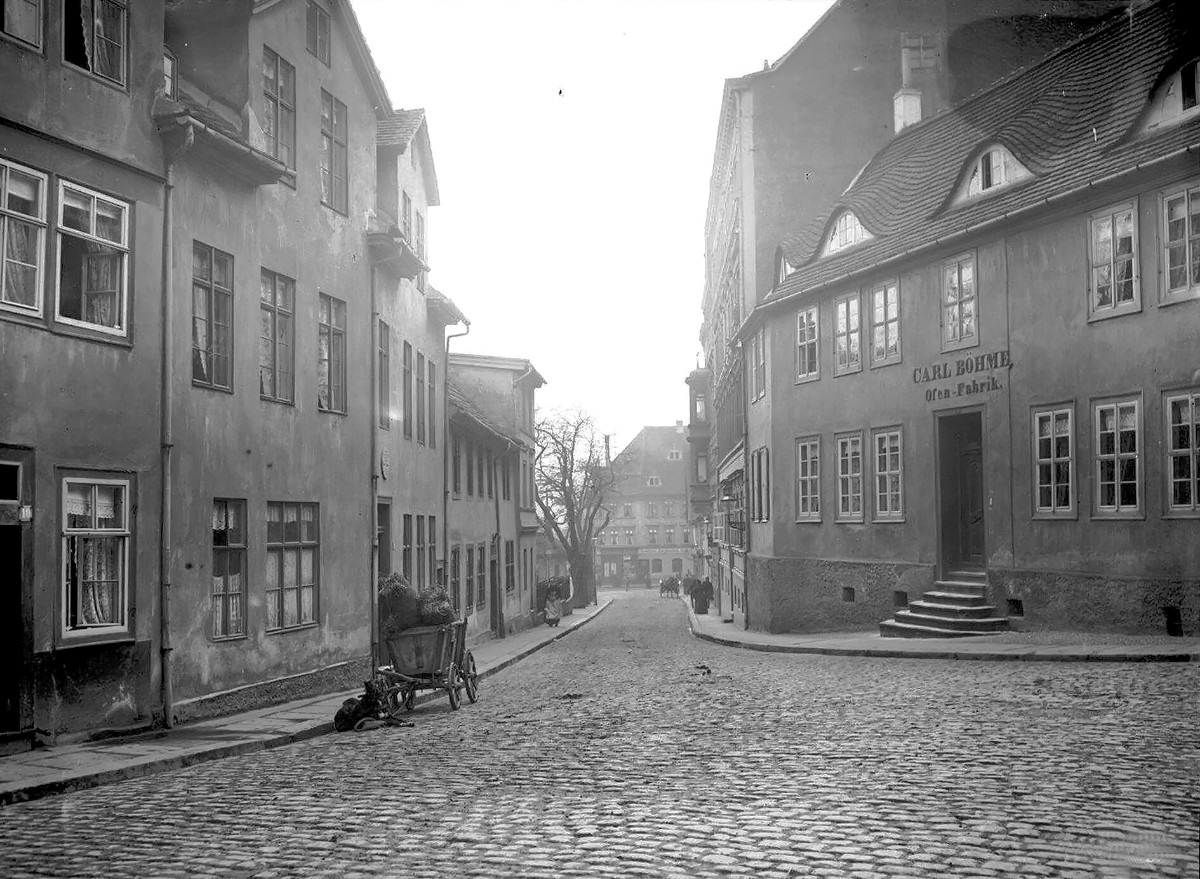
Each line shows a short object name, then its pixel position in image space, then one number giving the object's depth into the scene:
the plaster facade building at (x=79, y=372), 12.31
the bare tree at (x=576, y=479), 69.88
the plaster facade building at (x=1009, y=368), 19.03
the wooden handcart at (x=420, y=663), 15.33
